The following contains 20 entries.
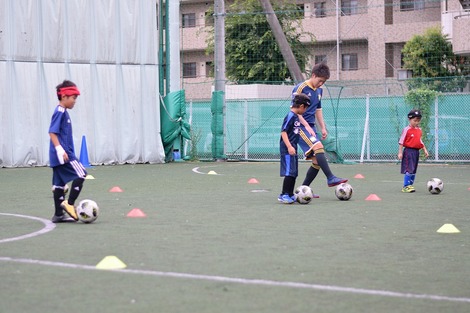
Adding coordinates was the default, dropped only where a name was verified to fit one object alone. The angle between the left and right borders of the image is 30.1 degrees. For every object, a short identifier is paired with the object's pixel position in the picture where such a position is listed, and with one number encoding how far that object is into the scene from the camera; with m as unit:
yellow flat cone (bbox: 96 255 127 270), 7.30
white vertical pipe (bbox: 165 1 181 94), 27.80
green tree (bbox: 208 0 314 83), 47.97
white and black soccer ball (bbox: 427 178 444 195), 14.88
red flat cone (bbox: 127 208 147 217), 11.34
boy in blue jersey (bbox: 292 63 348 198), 13.49
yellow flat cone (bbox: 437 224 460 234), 9.70
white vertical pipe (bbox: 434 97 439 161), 26.14
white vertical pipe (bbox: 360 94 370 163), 27.02
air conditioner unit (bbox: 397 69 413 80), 50.56
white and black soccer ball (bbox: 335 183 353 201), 13.59
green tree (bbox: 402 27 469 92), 45.41
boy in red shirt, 15.58
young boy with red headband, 10.71
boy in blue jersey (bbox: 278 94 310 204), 12.95
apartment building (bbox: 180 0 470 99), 51.56
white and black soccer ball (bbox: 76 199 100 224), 10.55
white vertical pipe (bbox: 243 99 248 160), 28.69
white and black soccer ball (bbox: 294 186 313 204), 12.97
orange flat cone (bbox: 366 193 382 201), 13.82
